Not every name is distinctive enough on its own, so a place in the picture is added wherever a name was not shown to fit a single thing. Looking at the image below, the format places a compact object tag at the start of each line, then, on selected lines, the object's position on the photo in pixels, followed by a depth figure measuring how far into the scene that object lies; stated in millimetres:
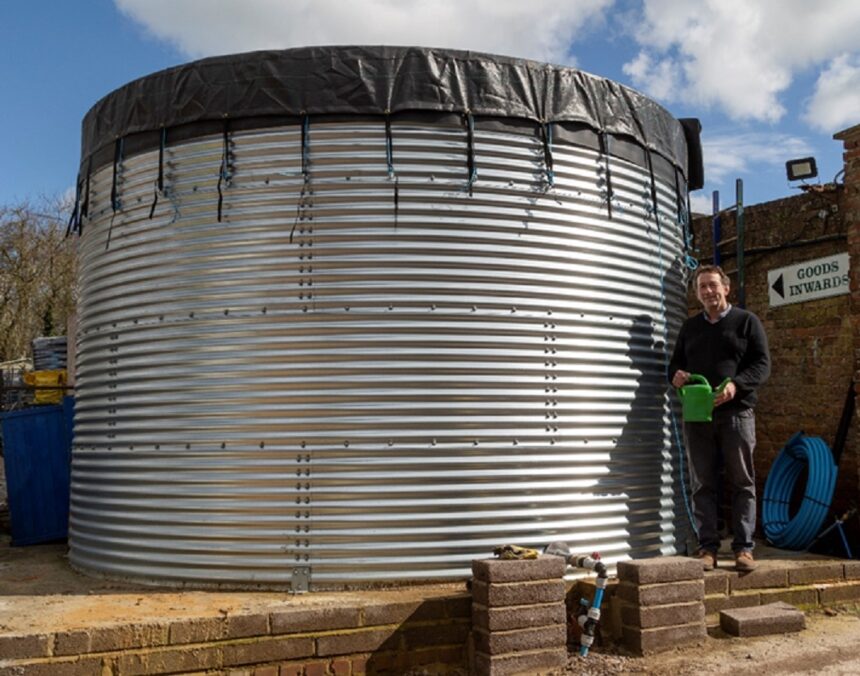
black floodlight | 7676
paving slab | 5172
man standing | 5629
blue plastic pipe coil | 6699
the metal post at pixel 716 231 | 8625
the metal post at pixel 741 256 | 8312
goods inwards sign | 7410
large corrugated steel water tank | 5055
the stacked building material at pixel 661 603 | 4867
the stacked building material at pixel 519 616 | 4480
